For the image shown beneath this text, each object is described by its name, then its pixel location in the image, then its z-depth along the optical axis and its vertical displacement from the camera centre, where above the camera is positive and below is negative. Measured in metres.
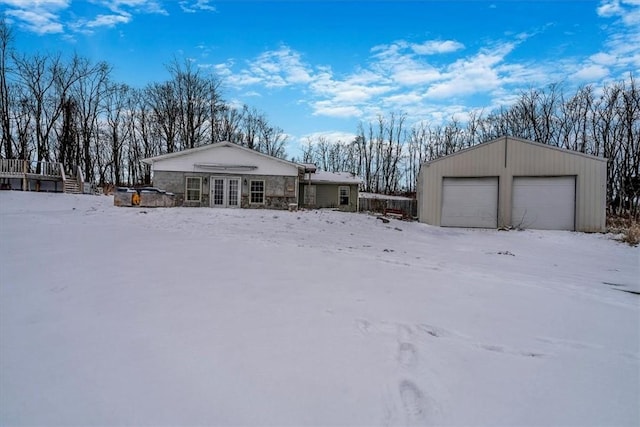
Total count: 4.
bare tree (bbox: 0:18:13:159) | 25.98 +6.87
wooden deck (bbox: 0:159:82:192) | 19.22 +1.16
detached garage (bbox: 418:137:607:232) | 14.20 +0.58
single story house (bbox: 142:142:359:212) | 18.86 +1.18
